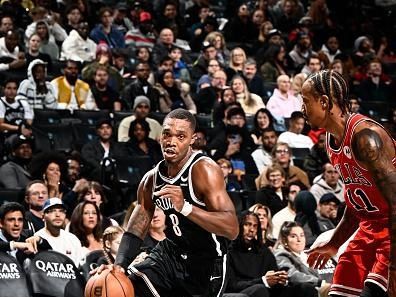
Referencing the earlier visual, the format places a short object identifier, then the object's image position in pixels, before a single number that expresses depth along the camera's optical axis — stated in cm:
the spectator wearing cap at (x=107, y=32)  1457
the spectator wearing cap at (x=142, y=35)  1517
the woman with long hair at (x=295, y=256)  910
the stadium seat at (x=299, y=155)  1270
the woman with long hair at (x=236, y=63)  1423
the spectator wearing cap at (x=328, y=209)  1082
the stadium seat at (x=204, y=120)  1312
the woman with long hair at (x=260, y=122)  1277
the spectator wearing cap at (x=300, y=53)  1572
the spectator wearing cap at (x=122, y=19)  1558
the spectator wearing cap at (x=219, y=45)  1477
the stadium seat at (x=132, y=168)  1155
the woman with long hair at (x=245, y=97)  1339
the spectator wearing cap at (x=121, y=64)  1394
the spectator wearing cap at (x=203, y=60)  1440
